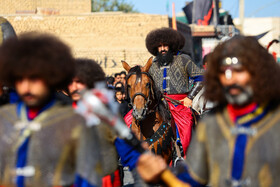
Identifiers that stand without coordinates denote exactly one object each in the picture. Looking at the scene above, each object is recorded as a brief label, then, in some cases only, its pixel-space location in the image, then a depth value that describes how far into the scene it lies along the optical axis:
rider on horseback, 19.53
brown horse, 16.38
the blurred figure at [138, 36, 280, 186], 7.29
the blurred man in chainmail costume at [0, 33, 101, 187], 7.11
